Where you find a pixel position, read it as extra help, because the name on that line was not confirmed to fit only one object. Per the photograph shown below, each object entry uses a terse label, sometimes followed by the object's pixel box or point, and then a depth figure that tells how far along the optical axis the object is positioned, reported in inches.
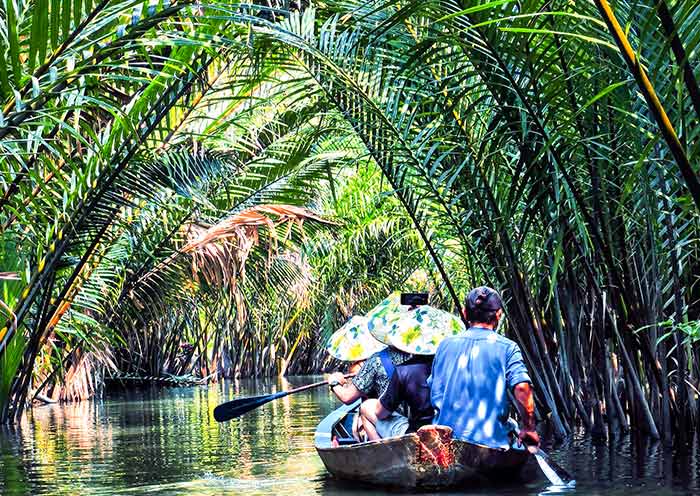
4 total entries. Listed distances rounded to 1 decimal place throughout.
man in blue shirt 561.0
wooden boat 570.9
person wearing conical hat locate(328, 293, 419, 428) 659.4
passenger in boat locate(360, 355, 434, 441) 636.7
